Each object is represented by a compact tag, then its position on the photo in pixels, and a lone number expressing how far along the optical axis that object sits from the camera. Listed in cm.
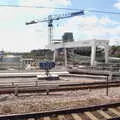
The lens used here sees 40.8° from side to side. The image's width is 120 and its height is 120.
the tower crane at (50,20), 6287
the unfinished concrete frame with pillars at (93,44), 3214
